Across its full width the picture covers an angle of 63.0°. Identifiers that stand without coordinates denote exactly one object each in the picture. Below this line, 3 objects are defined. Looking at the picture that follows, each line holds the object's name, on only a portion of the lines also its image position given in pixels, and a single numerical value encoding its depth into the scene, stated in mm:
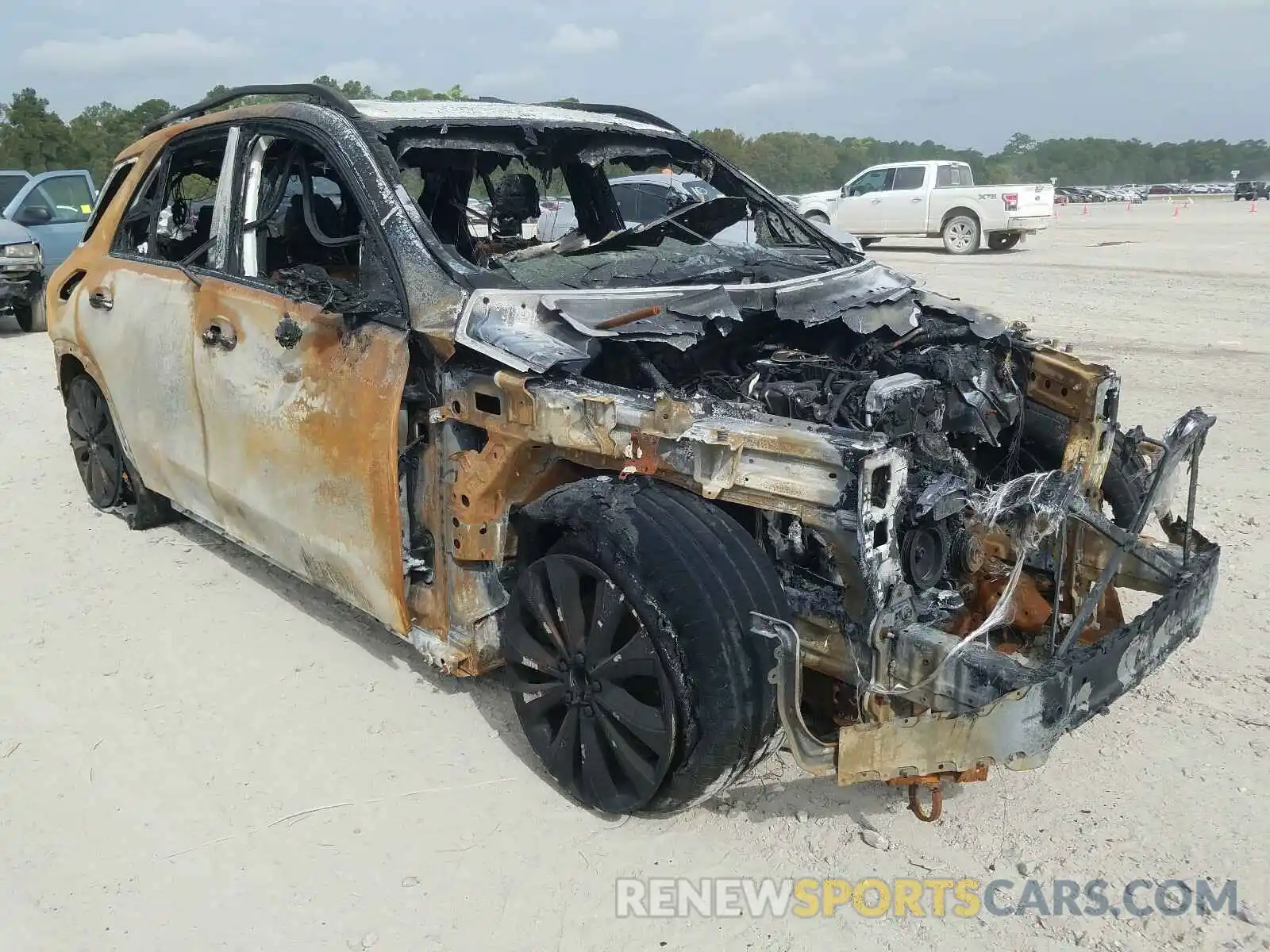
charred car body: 2453
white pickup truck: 19141
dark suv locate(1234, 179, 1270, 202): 46619
